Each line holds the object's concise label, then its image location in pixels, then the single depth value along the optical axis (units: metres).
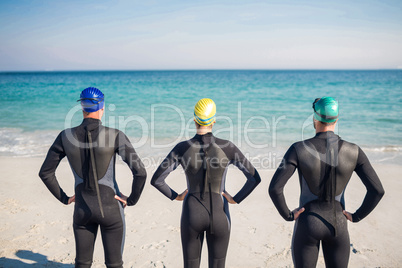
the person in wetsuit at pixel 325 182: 2.81
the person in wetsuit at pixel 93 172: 2.96
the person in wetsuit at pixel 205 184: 3.04
